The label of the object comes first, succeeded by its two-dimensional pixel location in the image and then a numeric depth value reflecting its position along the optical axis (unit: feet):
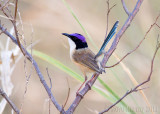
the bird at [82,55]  21.22
